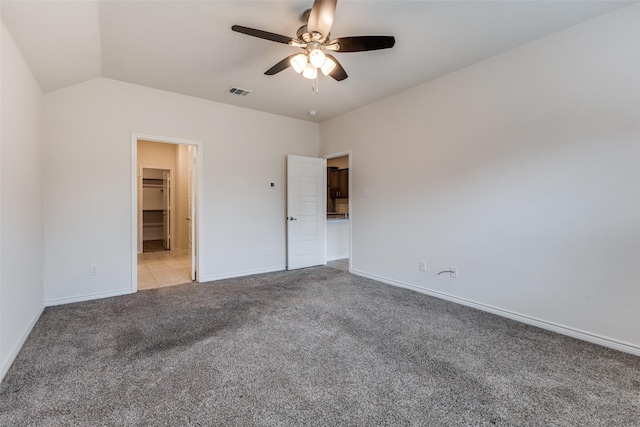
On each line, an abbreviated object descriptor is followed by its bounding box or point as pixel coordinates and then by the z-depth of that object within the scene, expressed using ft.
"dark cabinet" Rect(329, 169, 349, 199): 23.75
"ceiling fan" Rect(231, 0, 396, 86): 6.45
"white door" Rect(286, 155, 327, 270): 16.48
